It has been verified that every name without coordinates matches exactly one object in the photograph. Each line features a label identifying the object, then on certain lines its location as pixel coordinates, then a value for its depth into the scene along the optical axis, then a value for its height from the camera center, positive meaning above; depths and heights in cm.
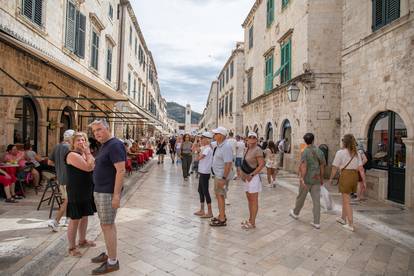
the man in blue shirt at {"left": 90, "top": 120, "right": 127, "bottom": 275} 311 -50
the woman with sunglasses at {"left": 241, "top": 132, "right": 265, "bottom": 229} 489 -58
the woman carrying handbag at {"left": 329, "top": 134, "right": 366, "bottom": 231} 508 -52
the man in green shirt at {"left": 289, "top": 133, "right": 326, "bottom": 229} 518 -55
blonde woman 350 -62
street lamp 1193 +208
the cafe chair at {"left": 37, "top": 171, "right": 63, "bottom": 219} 535 -95
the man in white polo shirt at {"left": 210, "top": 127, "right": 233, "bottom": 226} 504 -57
